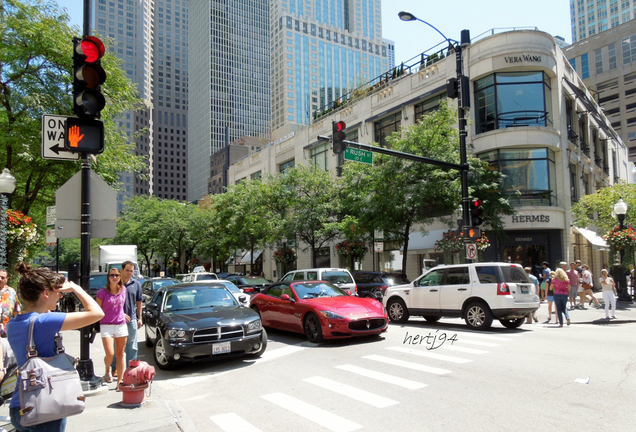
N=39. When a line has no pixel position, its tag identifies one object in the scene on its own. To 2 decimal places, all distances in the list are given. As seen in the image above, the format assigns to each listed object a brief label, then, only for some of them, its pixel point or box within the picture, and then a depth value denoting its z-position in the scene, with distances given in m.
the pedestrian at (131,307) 7.68
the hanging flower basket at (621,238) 19.08
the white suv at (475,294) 12.16
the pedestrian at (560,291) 13.20
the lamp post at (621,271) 19.56
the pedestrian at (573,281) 16.80
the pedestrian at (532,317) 13.61
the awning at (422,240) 27.52
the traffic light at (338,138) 14.06
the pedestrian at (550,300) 14.53
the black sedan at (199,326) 8.24
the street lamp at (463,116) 16.13
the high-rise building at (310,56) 154.75
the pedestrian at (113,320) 7.23
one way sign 6.63
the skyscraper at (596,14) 136.88
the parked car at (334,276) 16.20
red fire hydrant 5.78
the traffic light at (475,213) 15.69
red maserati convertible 10.50
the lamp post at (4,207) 12.95
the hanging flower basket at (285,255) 36.03
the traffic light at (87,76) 6.38
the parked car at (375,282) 19.86
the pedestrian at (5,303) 7.44
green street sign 14.59
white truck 26.16
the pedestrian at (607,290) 13.94
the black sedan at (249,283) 21.55
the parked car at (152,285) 15.10
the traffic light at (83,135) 6.52
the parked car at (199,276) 19.77
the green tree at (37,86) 15.00
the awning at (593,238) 26.72
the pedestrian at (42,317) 3.23
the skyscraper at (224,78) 157.38
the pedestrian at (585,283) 18.03
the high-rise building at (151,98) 174.00
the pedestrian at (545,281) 18.02
